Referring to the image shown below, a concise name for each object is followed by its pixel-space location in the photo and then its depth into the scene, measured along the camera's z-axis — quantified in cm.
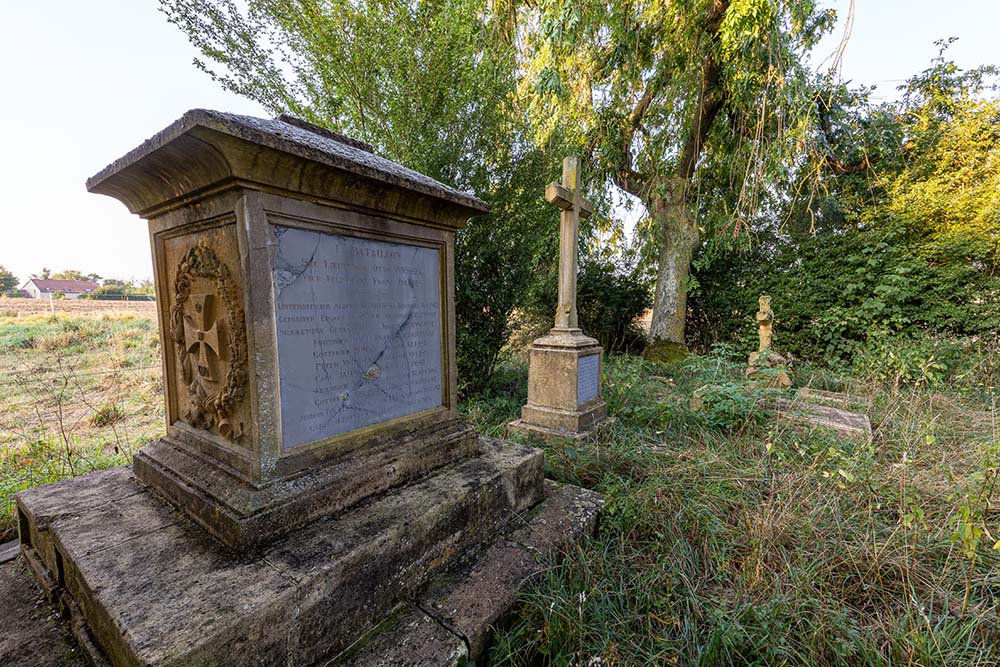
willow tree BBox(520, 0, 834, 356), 510
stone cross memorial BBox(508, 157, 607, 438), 382
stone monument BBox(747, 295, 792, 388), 492
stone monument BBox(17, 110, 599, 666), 121
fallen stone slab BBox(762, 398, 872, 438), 347
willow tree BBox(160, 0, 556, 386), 448
